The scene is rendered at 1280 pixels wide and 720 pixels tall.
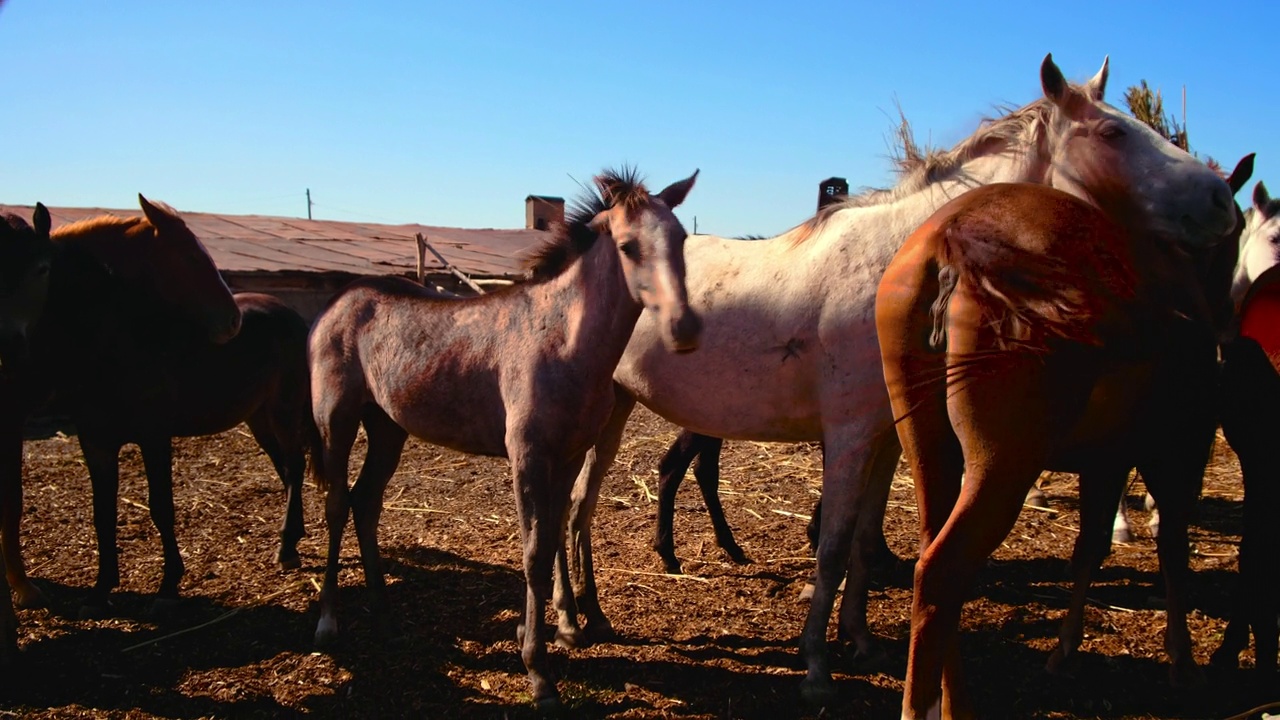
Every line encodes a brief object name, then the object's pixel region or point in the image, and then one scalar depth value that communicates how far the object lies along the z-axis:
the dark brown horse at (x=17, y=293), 3.80
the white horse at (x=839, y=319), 3.38
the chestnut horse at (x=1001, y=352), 2.42
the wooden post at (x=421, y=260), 11.60
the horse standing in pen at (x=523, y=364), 3.50
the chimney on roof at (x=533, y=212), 20.73
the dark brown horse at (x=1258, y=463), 3.35
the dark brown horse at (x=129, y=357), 4.60
